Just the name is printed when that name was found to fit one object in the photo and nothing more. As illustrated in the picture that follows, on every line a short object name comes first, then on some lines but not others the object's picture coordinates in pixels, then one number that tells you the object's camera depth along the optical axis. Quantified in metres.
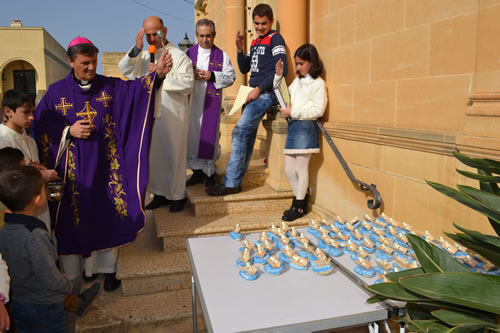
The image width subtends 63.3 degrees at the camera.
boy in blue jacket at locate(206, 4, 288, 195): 4.55
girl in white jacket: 4.34
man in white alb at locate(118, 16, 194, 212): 4.46
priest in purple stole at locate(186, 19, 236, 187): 4.90
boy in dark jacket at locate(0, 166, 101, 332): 2.24
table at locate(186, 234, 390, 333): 1.54
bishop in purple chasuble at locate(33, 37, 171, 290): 3.46
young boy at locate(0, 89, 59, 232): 3.12
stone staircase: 3.33
